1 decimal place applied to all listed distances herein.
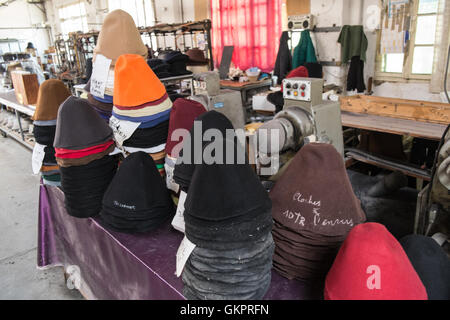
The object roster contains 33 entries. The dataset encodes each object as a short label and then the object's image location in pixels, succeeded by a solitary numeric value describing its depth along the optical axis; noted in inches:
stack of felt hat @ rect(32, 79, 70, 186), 69.7
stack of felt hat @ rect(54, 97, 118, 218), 55.6
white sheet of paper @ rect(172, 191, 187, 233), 50.3
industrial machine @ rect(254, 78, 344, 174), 59.9
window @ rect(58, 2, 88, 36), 462.2
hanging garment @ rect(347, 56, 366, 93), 193.2
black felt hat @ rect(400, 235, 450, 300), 33.2
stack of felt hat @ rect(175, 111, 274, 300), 33.7
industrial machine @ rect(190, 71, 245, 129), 89.0
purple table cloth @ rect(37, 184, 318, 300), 43.5
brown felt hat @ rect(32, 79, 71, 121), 69.7
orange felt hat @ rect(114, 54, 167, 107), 55.8
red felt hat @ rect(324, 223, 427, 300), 28.0
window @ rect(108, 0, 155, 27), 348.5
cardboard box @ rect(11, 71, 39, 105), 169.6
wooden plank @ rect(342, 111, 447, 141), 106.5
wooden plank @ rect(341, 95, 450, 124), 114.1
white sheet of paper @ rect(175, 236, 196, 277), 36.8
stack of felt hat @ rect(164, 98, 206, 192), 55.6
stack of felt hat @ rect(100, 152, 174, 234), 51.3
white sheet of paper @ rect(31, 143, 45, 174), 70.7
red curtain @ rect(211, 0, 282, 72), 245.3
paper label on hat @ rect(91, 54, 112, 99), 69.5
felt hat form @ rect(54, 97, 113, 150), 55.4
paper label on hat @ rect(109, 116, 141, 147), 56.6
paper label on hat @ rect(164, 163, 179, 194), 56.6
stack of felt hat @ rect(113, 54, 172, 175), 56.0
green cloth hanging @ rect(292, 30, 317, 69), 208.4
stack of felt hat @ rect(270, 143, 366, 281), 37.7
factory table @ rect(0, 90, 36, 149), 163.8
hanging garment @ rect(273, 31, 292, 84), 219.3
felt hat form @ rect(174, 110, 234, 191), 44.2
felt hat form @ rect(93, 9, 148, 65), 70.6
